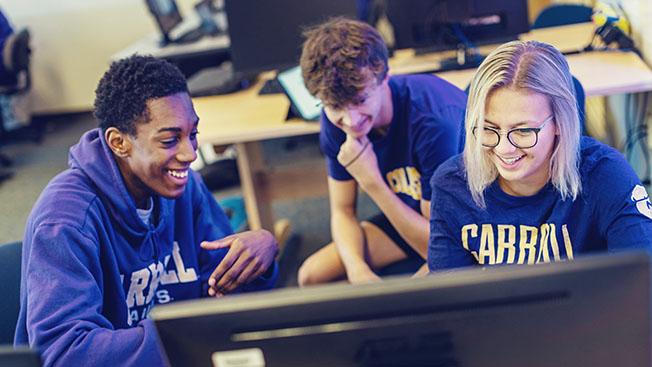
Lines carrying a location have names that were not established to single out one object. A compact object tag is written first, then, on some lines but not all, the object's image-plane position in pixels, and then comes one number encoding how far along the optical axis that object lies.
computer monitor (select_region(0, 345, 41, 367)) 0.71
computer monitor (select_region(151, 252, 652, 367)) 0.66
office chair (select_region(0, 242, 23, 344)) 1.48
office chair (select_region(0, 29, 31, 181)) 4.68
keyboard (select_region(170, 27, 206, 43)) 4.34
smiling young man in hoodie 1.26
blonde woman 1.27
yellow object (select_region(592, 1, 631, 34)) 2.64
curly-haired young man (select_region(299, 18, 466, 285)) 1.80
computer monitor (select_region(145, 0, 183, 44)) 4.23
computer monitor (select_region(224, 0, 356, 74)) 2.88
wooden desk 2.43
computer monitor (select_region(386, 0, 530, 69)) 2.71
